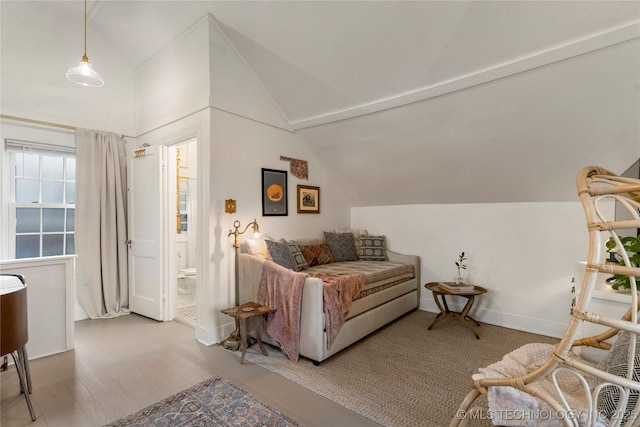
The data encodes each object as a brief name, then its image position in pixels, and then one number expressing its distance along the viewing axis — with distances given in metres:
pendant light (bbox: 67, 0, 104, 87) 2.57
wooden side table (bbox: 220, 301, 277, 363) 2.73
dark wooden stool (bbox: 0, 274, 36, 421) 1.86
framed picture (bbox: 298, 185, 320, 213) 4.23
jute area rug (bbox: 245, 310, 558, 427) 2.05
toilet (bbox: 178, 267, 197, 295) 5.13
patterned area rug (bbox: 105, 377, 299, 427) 1.89
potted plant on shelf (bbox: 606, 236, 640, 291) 1.63
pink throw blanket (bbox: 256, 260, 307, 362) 2.73
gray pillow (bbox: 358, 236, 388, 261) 4.41
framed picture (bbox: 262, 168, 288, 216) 3.70
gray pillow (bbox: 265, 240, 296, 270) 3.24
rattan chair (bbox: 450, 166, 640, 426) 0.84
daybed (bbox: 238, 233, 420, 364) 2.66
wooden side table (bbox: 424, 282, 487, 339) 3.30
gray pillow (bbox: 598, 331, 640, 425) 0.92
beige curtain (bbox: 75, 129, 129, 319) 3.71
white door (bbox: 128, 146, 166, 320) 3.71
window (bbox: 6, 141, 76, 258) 3.42
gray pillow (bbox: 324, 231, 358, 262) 4.29
